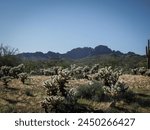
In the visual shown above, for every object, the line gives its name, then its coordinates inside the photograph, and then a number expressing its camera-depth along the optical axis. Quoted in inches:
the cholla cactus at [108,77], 419.7
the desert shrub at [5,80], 464.3
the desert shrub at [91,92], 385.1
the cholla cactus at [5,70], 567.6
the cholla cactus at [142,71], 642.0
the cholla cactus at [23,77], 490.0
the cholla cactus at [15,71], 562.3
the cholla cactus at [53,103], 344.5
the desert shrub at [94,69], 657.6
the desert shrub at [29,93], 409.4
